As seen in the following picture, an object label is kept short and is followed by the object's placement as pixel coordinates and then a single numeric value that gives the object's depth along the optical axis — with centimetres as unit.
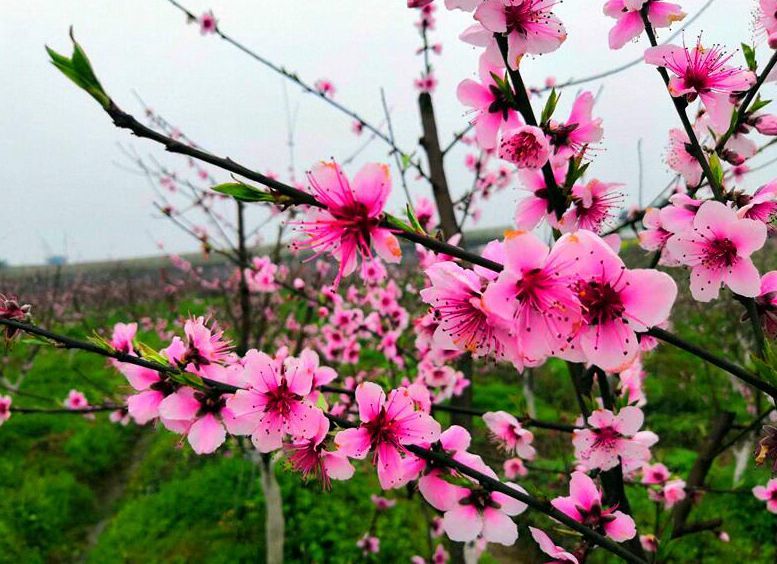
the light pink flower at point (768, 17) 26
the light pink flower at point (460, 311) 17
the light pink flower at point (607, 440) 26
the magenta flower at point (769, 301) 22
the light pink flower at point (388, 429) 21
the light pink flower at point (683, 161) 27
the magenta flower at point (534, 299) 16
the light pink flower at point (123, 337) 25
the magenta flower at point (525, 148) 21
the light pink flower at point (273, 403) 21
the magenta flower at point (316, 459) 23
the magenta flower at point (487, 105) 22
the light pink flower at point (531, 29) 21
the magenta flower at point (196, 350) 24
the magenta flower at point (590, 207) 23
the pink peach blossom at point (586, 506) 24
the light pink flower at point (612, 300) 17
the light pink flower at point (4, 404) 41
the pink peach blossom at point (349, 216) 17
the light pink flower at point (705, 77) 23
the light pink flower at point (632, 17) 24
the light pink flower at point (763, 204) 21
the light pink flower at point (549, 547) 22
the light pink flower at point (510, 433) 31
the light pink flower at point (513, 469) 52
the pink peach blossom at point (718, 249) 20
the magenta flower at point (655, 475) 48
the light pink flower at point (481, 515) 23
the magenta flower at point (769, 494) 38
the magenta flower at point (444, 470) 22
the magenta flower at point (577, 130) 23
